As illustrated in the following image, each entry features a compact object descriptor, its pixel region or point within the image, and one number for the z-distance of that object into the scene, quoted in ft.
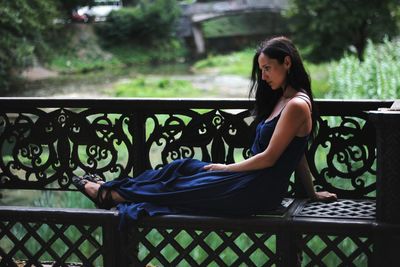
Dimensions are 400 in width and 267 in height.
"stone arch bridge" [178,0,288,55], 100.99
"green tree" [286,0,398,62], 53.01
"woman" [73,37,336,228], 11.42
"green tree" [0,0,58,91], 46.74
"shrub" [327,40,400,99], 26.07
